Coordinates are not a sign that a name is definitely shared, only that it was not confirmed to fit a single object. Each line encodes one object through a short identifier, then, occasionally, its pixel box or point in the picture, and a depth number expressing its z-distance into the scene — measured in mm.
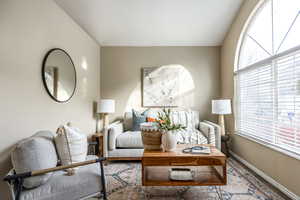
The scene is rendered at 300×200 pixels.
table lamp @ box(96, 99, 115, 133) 3500
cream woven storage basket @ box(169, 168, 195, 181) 1840
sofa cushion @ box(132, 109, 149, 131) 3515
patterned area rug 1971
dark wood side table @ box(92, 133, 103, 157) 3119
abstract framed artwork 4008
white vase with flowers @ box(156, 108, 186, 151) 2023
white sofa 2967
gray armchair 1264
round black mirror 2200
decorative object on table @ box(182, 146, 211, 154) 1931
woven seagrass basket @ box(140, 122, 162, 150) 2092
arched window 1945
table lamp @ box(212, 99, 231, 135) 3184
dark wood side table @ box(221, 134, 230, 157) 3253
